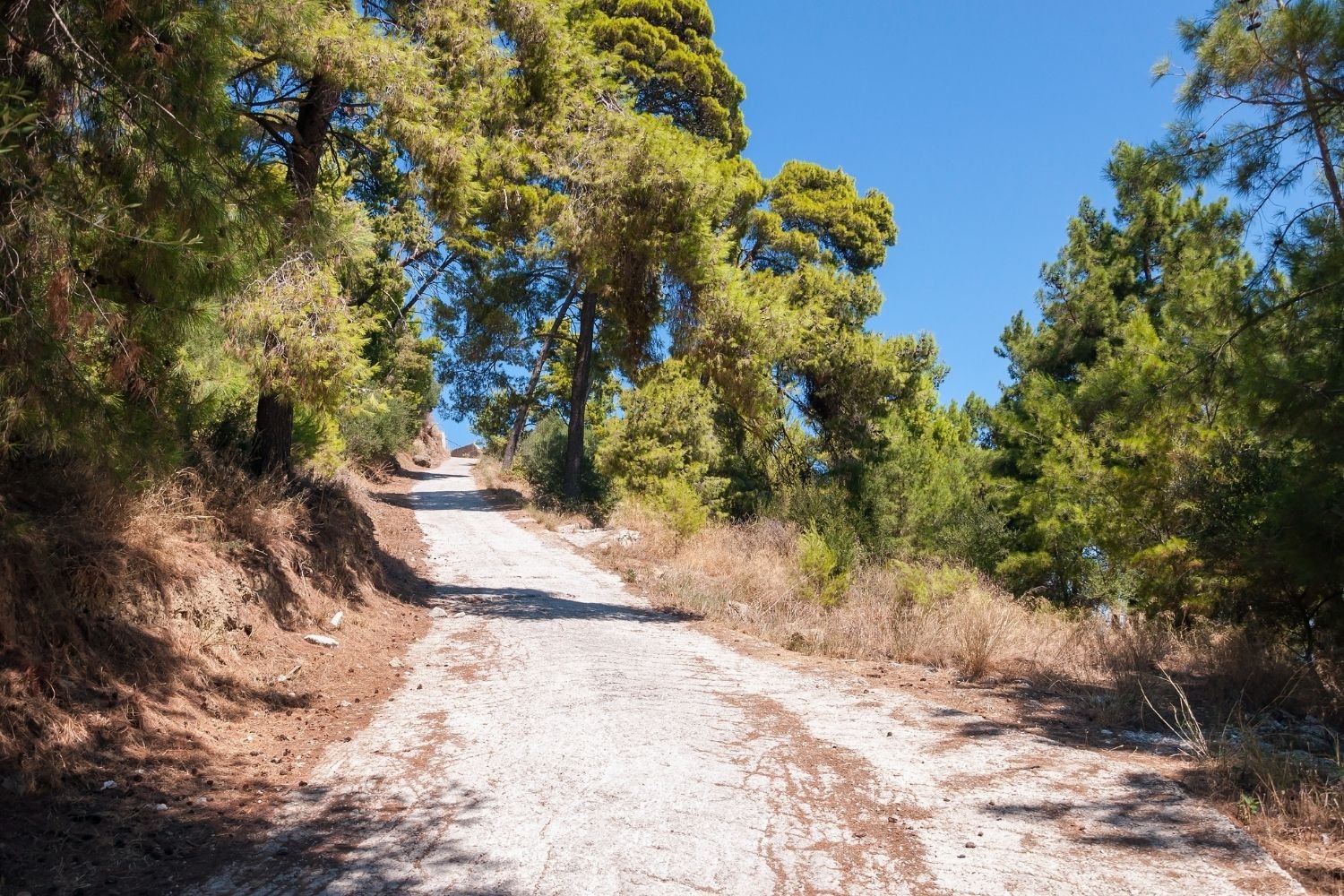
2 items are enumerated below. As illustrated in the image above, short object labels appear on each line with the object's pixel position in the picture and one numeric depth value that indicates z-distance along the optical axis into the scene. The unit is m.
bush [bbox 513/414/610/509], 28.92
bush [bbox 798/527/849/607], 12.46
